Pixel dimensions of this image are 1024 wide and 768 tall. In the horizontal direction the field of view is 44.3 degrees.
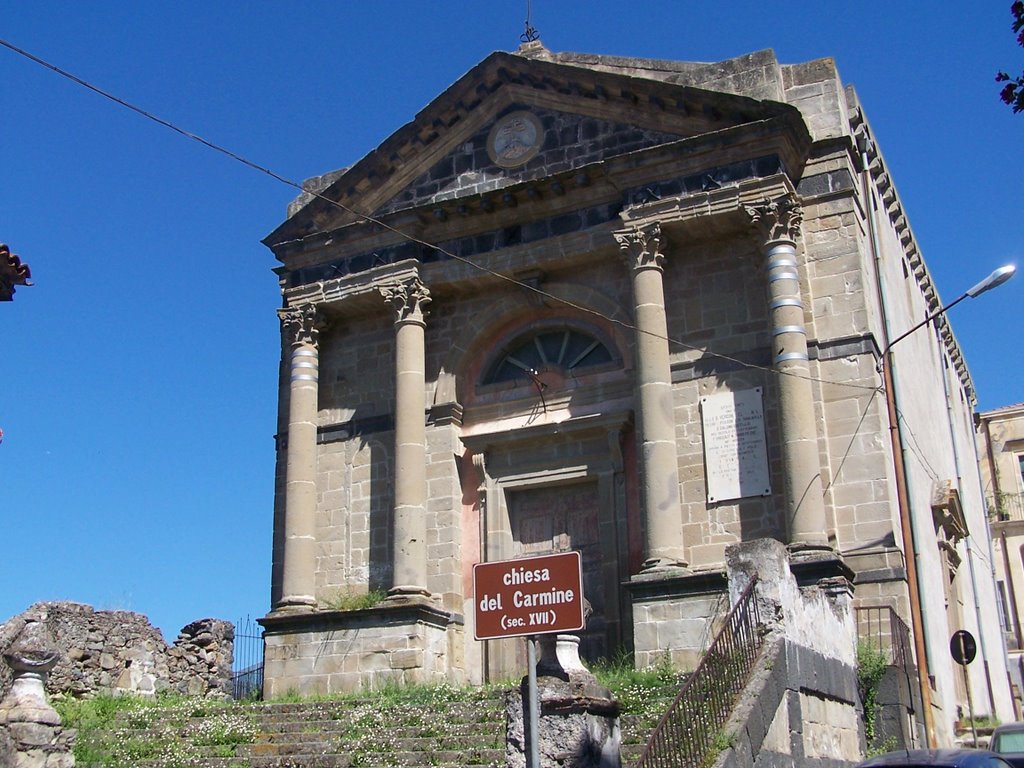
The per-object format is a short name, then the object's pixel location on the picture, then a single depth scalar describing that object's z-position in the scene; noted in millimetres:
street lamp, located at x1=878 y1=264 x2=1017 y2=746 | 16688
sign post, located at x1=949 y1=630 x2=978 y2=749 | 17062
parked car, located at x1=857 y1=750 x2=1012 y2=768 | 9609
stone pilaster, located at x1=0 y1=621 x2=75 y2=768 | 11906
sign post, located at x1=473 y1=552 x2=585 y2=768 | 7992
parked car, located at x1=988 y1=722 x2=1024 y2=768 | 15508
